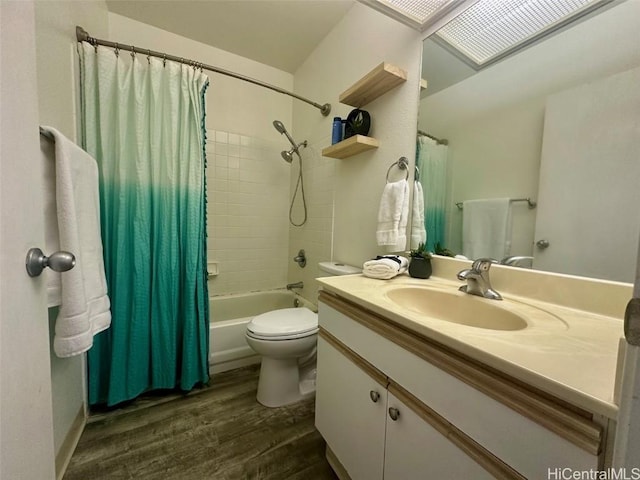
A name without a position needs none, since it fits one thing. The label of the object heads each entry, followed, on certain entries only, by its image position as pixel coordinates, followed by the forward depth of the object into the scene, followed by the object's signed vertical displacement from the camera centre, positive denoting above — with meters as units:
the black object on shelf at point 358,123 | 1.43 +0.60
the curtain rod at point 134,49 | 1.25 +0.91
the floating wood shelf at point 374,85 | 1.20 +0.73
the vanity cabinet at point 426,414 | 0.40 -0.40
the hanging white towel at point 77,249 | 0.84 -0.12
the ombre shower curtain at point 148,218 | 1.32 +0.01
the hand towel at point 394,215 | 1.22 +0.06
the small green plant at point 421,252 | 1.14 -0.11
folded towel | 1.10 -0.18
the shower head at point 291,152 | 2.13 +0.63
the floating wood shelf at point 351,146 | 1.37 +0.46
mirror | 0.67 +0.29
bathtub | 1.71 -0.76
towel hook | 1.26 +0.33
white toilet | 1.34 -0.68
